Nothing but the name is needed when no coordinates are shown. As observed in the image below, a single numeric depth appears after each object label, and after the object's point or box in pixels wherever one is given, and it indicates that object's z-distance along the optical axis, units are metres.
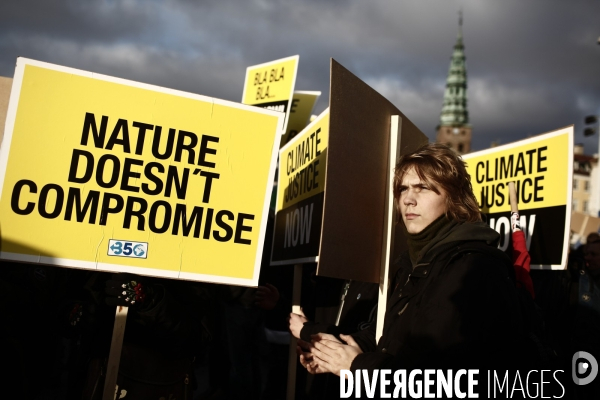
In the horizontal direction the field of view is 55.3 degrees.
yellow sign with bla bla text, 7.36
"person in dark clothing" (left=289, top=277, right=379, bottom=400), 2.93
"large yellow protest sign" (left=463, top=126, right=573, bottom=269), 4.05
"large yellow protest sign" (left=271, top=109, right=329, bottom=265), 3.46
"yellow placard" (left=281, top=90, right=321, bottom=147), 8.30
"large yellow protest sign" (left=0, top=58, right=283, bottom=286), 2.62
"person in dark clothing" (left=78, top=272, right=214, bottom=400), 2.90
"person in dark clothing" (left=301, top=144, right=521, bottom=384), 1.88
